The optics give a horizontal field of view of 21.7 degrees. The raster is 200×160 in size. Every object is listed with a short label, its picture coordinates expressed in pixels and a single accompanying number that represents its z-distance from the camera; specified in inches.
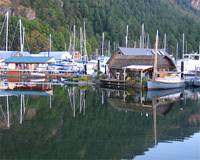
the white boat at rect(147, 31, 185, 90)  2284.9
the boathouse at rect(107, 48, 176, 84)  2447.1
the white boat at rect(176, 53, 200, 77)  2998.0
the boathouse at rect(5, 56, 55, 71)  3289.9
